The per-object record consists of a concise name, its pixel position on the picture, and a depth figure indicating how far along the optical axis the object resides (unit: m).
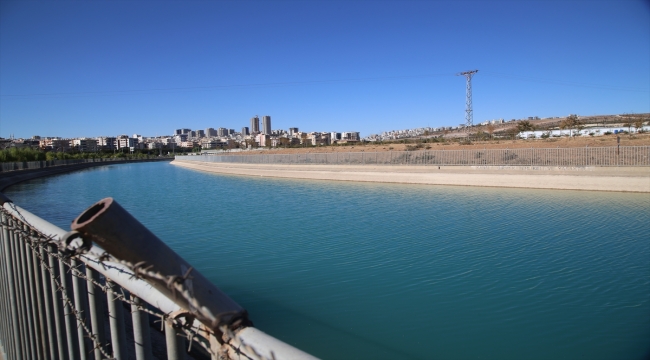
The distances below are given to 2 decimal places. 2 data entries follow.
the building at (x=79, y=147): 190.73
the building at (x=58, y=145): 177.04
